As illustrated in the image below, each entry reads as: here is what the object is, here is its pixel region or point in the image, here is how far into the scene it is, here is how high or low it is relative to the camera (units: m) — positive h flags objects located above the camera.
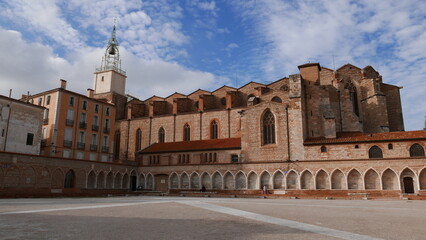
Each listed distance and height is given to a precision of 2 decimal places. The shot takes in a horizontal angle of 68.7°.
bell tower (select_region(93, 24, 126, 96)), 61.66 +20.28
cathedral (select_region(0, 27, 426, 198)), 30.11 +4.05
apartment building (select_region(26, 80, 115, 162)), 38.00 +6.69
